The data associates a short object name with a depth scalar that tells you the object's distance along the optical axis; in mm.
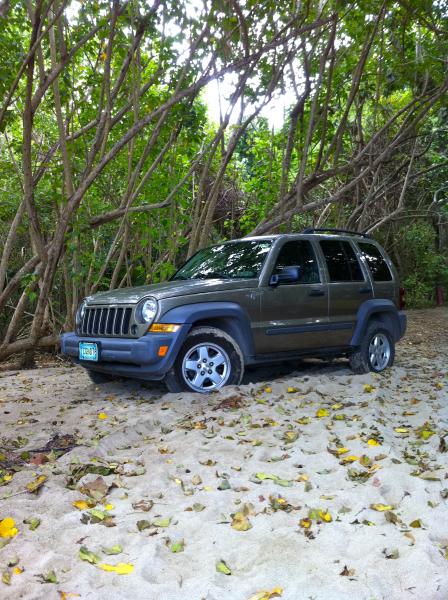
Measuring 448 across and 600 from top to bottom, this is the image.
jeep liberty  5812
